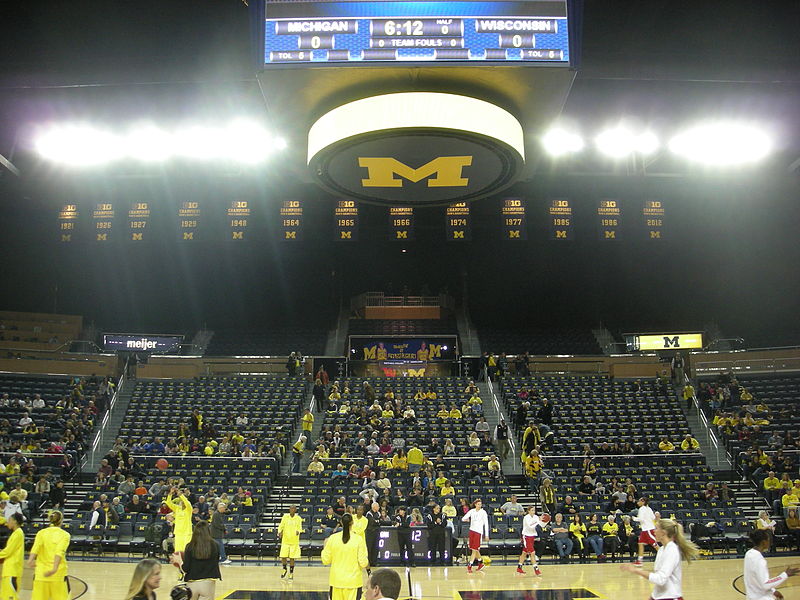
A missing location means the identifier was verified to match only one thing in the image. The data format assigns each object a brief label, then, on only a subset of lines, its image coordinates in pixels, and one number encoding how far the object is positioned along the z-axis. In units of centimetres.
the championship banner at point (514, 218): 2286
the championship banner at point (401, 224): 2319
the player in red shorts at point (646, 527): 1491
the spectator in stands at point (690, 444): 2088
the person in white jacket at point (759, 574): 593
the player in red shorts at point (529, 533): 1385
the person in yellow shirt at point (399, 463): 1922
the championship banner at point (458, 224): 2267
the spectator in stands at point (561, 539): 1507
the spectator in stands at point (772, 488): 1822
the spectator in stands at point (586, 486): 1800
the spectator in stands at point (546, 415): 2211
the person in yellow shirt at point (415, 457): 1948
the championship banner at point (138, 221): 2303
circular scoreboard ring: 890
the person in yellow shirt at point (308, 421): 2197
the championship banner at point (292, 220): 2288
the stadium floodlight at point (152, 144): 2153
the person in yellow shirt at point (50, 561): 804
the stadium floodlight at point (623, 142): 2144
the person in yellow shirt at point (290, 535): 1332
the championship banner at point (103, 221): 2297
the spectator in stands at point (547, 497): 1702
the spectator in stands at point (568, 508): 1588
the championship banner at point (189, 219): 2288
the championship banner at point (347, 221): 2300
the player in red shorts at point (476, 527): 1364
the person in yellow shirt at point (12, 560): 828
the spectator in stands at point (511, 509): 1624
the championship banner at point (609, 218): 2312
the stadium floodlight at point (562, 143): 2106
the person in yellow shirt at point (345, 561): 764
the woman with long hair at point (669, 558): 577
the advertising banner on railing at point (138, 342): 3281
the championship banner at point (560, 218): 2300
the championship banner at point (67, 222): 2295
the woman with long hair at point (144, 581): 470
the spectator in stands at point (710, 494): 1780
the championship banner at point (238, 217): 2285
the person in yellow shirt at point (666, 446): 2109
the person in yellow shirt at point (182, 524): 1354
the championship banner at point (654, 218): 2316
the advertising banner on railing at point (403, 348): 3319
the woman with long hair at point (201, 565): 701
